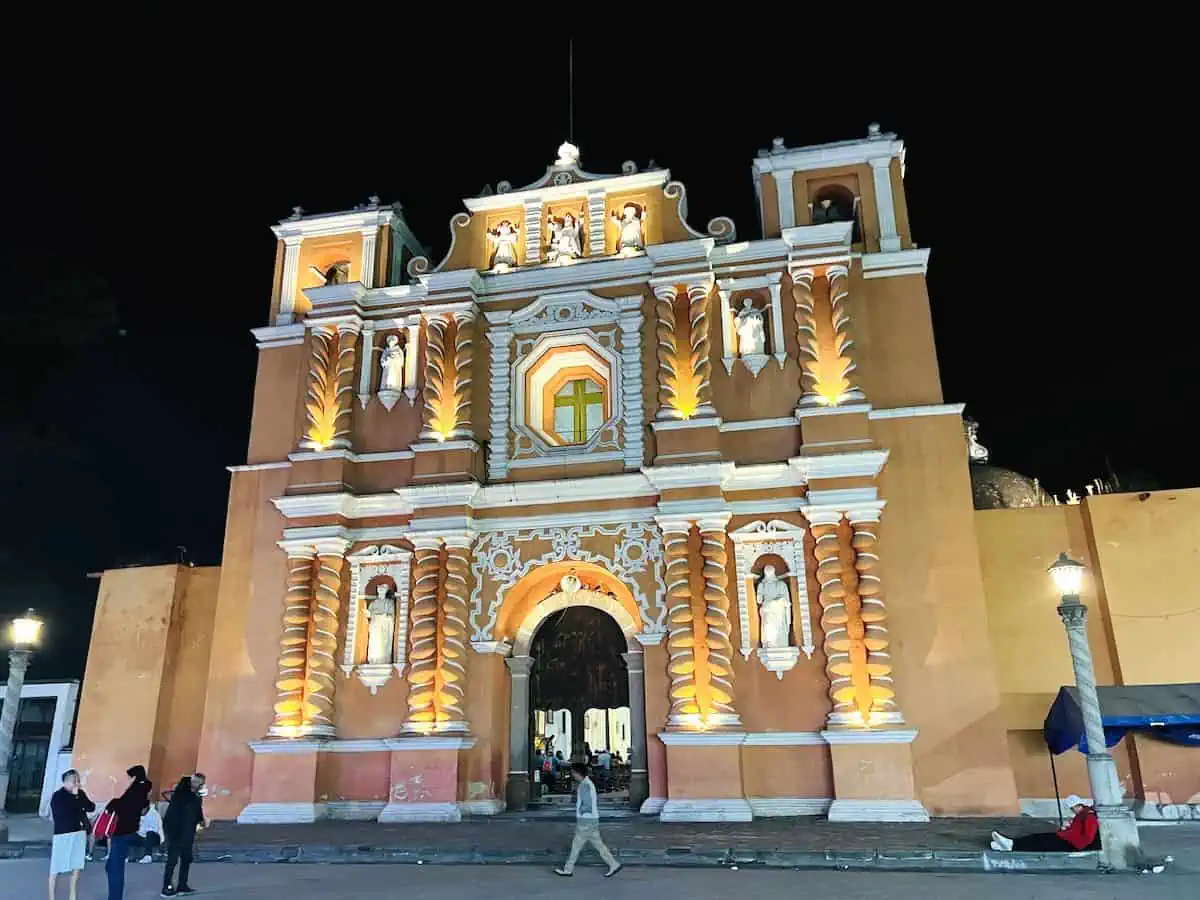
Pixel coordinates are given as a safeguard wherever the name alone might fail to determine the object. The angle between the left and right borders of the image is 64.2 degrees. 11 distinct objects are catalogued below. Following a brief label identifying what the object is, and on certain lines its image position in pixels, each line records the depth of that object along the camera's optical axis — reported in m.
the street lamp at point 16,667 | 12.89
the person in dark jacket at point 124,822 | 7.89
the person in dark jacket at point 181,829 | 8.50
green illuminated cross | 16.31
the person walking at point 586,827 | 9.00
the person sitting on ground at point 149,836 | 9.59
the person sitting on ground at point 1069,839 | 9.16
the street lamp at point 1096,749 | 8.91
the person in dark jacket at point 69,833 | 7.91
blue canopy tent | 12.73
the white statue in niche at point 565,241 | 16.56
